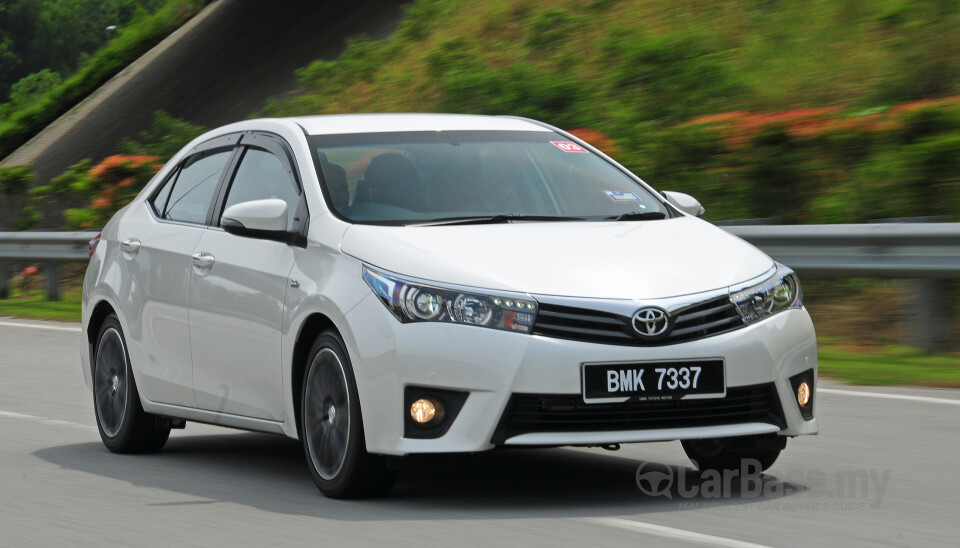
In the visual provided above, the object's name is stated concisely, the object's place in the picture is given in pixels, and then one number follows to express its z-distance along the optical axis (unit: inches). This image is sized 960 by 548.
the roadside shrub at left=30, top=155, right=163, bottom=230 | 925.8
